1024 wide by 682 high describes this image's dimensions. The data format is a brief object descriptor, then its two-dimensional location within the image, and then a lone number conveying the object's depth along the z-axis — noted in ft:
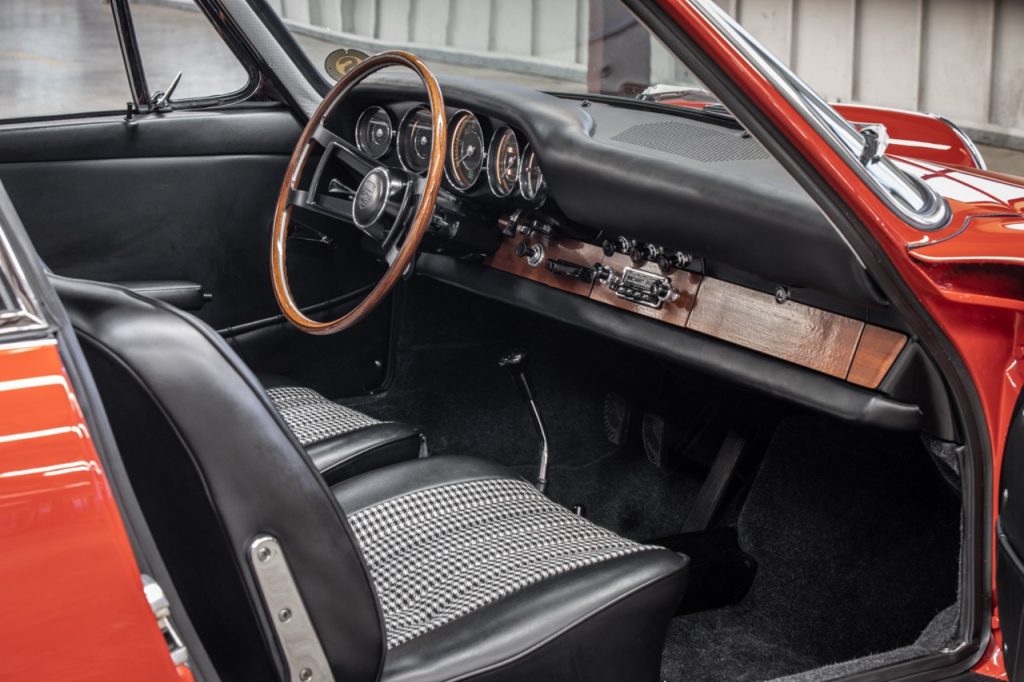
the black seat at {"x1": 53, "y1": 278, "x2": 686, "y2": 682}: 3.73
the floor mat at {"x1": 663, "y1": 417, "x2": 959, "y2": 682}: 7.23
